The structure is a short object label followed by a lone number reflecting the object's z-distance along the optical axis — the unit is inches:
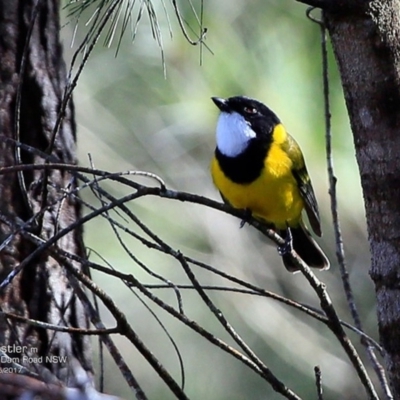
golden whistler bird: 231.8
